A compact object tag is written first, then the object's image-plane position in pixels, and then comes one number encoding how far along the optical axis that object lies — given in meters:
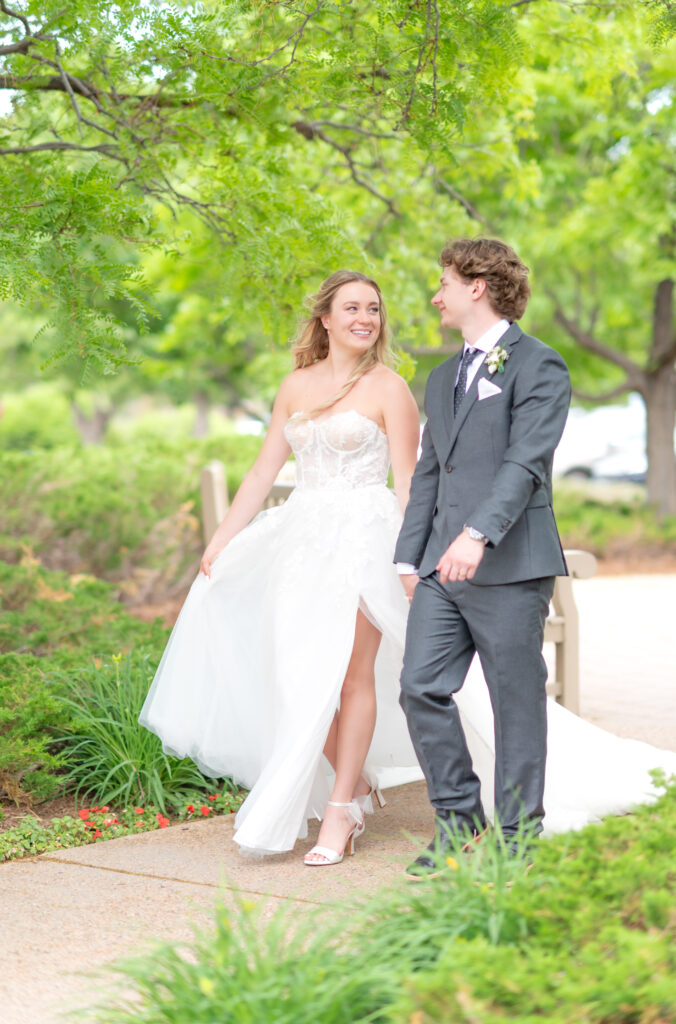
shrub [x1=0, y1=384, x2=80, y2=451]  28.61
